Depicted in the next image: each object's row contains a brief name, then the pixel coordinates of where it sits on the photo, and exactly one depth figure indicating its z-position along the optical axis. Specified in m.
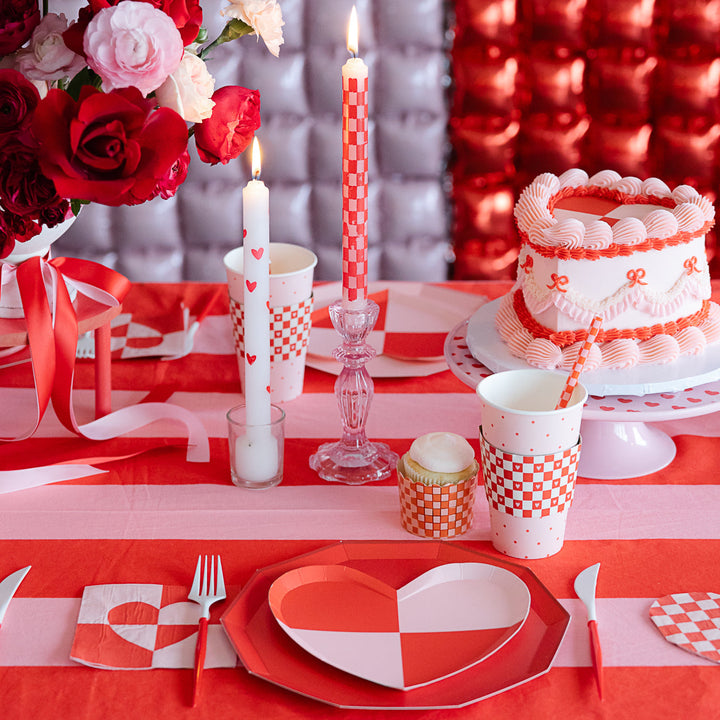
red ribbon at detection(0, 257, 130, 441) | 1.57
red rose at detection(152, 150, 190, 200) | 1.43
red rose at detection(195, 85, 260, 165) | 1.45
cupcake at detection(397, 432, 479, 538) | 1.41
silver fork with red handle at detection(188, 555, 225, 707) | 1.28
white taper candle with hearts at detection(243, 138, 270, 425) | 1.45
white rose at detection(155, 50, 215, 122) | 1.40
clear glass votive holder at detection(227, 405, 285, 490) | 1.51
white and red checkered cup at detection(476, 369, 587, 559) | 1.37
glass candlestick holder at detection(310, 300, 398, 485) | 1.52
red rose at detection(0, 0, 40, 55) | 1.39
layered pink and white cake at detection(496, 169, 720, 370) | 1.55
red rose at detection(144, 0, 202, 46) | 1.37
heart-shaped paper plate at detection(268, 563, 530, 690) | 1.27
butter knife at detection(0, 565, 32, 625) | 1.33
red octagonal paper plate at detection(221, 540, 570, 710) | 1.24
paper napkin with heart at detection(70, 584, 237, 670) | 1.28
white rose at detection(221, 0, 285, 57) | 1.45
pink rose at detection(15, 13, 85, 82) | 1.40
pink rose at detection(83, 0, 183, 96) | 1.32
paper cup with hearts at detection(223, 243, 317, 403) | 1.66
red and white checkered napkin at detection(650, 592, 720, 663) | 1.29
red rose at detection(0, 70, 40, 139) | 1.35
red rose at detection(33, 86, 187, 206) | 1.32
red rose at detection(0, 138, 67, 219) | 1.36
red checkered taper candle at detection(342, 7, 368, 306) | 1.43
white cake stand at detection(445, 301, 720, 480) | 1.49
